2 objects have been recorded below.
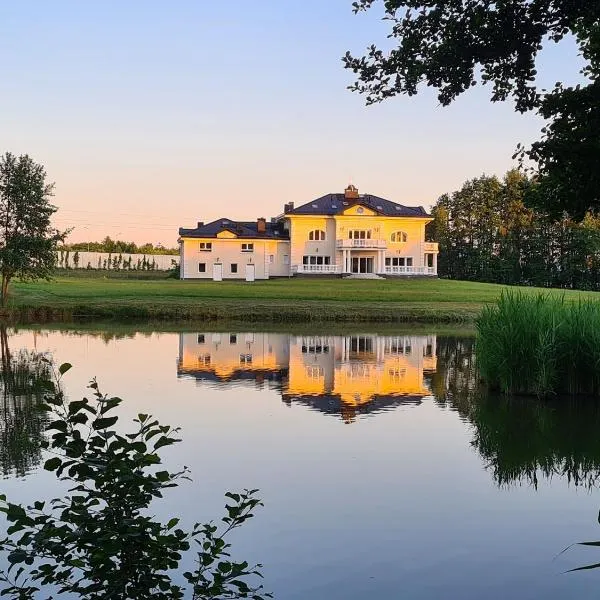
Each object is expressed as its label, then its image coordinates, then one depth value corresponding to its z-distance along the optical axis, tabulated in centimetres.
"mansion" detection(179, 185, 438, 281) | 6794
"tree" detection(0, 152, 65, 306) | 3550
